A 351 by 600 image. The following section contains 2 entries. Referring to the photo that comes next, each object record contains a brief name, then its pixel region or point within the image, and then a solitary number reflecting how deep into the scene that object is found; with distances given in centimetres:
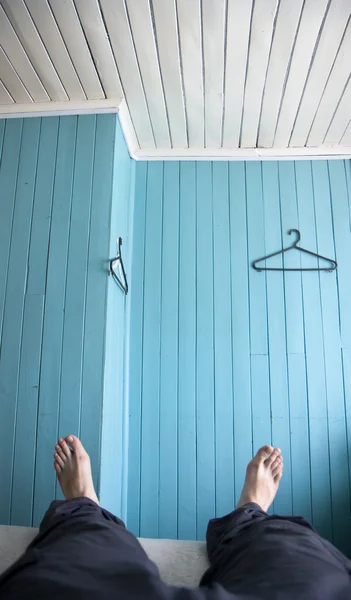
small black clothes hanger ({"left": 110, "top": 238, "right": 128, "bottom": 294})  154
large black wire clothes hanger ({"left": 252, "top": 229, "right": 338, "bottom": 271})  182
